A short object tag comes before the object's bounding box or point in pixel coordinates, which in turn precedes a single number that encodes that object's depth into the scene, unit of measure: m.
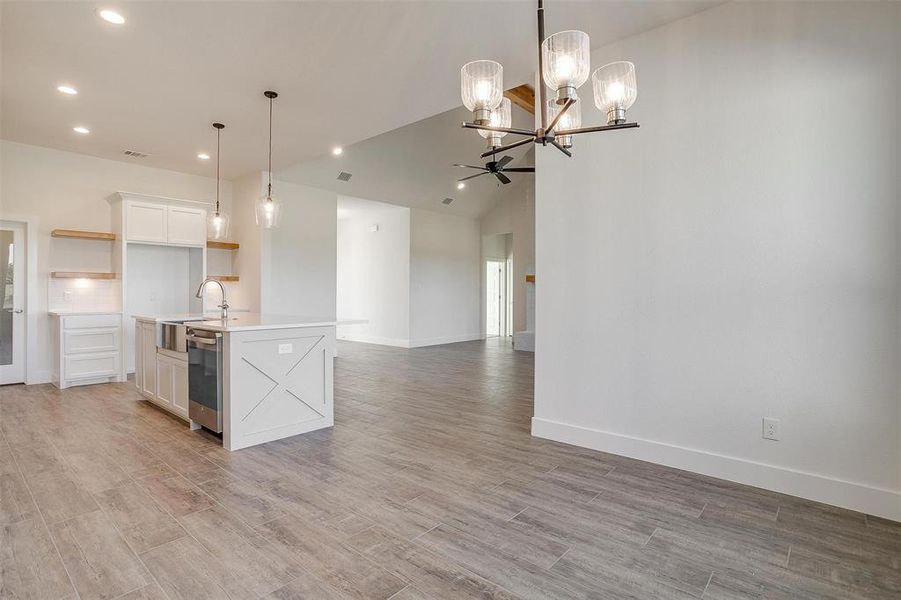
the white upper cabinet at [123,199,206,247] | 5.93
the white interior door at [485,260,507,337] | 12.45
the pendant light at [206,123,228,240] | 4.55
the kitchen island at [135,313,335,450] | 3.40
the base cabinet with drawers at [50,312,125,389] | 5.40
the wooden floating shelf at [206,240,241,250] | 7.03
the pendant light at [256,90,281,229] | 4.22
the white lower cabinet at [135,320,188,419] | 3.98
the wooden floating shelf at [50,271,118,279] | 5.69
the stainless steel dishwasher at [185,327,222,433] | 3.46
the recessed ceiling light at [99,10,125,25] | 2.99
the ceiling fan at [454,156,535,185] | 5.12
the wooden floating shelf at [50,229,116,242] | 5.61
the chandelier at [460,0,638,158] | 1.98
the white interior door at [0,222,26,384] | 5.50
